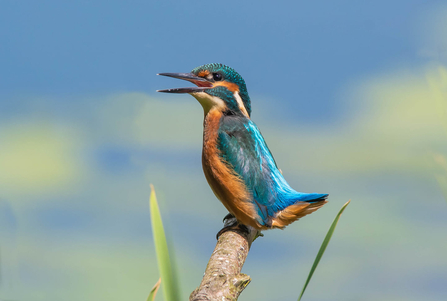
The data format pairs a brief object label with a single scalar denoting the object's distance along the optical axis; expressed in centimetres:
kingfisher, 537
